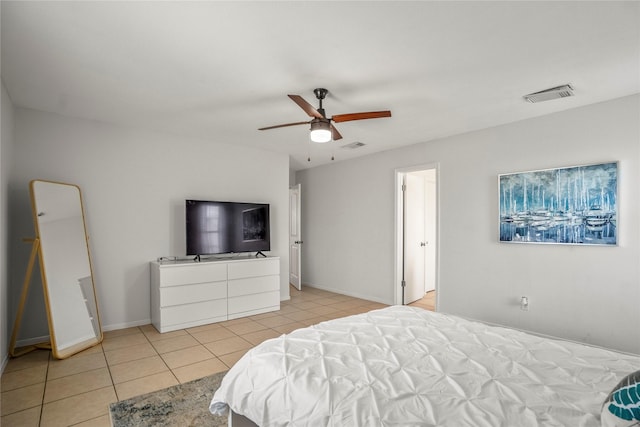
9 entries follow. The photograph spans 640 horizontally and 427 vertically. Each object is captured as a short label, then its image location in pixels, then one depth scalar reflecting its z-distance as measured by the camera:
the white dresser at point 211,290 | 3.95
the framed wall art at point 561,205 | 3.19
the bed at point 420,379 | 1.24
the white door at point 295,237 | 6.43
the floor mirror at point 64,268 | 3.16
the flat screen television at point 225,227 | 4.38
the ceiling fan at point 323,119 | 2.81
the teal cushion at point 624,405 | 0.95
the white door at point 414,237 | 5.25
